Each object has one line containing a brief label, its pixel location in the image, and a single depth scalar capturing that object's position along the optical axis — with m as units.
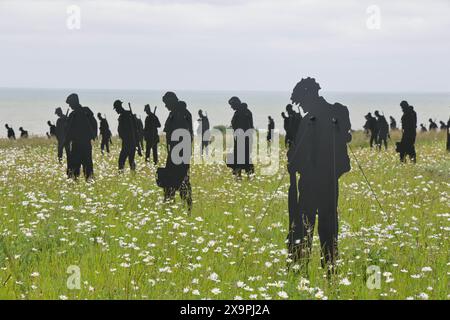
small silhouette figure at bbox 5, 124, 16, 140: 39.65
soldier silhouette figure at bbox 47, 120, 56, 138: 41.01
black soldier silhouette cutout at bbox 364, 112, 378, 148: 30.23
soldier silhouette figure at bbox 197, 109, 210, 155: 30.52
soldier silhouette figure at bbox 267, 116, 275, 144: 34.11
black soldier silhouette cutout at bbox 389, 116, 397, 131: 51.46
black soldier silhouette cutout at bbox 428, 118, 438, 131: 47.62
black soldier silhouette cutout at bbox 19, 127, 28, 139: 41.28
